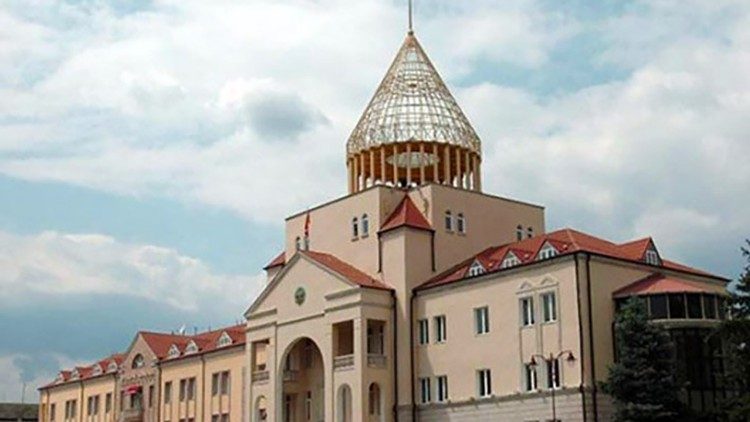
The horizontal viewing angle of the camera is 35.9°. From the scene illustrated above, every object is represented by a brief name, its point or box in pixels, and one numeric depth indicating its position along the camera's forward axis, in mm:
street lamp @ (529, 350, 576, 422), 51553
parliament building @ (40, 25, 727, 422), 52219
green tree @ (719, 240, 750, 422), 46219
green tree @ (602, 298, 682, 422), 48375
